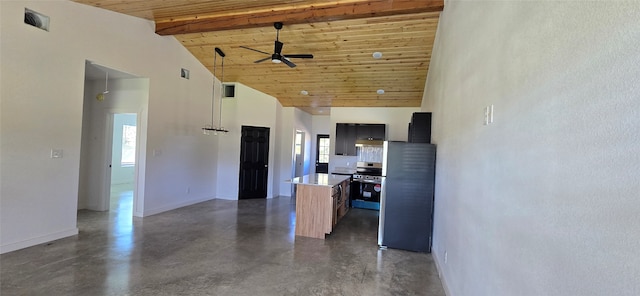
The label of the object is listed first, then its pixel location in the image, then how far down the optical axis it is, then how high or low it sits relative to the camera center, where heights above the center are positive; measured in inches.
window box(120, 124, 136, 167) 368.8 -5.4
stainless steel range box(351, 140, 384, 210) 276.8 -22.4
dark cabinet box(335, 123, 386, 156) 293.6 +17.9
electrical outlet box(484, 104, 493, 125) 69.7 +10.6
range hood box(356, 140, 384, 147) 294.6 +9.7
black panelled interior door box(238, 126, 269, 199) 297.1 -15.7
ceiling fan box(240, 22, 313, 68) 167.9 +55.2
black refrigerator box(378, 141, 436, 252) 159.3 -23.2
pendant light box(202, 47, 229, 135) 244.3 +35.6
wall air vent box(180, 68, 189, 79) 240.3 +58.5
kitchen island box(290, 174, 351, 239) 179.2 -35.7
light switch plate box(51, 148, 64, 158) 155.3 -8.3
